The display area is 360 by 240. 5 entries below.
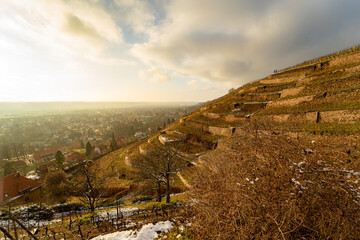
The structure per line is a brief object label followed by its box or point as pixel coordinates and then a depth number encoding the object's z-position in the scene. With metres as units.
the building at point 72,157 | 51.69
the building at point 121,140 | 73.38
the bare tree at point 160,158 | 18.27
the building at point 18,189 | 24.40
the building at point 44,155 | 64.69
